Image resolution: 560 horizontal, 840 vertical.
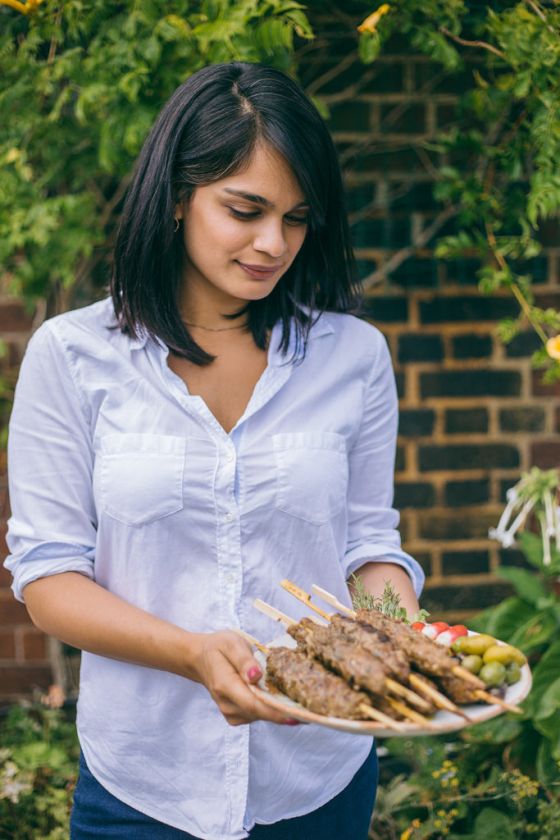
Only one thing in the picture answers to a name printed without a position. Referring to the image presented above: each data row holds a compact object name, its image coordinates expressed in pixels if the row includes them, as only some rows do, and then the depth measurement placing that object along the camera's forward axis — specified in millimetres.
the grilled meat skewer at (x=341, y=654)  1536
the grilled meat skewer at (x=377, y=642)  1564
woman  1843
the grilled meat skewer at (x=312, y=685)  1508
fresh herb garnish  1896
